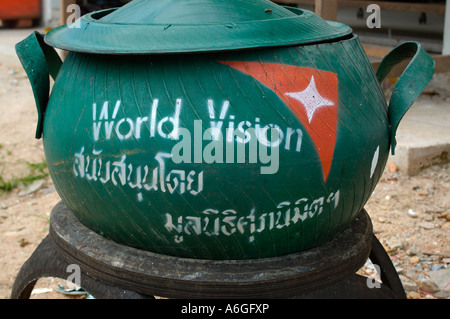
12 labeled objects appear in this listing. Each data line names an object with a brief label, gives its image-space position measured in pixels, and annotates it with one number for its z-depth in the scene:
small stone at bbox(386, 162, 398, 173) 3.23
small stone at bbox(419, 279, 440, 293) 2.24
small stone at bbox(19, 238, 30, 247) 2.70
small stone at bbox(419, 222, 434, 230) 2.71
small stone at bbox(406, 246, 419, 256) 2.49
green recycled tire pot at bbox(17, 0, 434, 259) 1.28
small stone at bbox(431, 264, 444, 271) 2.38
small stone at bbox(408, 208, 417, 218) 2.83
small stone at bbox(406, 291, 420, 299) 2.20
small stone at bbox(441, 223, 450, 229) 2.71
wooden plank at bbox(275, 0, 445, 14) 5.33
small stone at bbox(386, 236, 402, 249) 2.53
